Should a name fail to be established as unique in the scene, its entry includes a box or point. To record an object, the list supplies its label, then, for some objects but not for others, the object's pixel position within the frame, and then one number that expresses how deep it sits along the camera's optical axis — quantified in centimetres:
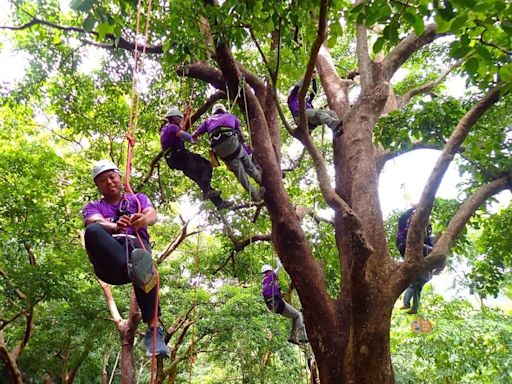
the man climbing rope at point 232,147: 346
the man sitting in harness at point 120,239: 217
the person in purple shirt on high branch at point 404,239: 459
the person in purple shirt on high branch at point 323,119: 416
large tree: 205
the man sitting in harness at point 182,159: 394
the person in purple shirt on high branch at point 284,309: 524
